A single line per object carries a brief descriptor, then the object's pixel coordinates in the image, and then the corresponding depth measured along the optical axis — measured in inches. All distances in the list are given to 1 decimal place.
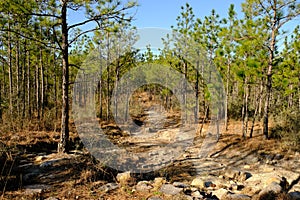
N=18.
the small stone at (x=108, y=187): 181.6
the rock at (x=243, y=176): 273.5
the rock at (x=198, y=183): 232.1
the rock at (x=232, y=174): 279.3
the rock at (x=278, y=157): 346.6
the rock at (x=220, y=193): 191.1
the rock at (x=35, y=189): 165.8
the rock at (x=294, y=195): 191.1
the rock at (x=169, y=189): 173.0
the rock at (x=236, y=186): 235.9
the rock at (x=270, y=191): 187.9
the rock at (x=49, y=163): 222.9
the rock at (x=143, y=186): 182.8
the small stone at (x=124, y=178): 200.6
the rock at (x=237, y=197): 178.0
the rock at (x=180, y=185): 190.1
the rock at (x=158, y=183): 185.6
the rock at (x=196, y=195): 171.8
